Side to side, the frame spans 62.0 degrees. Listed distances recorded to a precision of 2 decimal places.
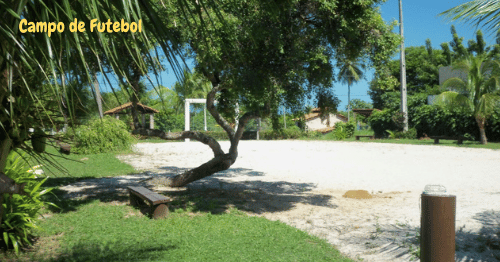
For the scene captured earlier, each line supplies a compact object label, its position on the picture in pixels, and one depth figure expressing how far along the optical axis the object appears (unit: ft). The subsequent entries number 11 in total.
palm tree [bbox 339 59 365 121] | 149.68
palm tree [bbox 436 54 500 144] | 63.21
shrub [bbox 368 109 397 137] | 92.53
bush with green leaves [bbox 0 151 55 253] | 15.16
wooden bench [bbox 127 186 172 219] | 20.52
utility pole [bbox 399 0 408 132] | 84.43
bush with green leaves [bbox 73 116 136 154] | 58.49
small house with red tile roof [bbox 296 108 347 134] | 198.20
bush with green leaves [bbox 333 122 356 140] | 101.99
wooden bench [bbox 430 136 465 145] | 65.46
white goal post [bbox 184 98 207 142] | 78.94
